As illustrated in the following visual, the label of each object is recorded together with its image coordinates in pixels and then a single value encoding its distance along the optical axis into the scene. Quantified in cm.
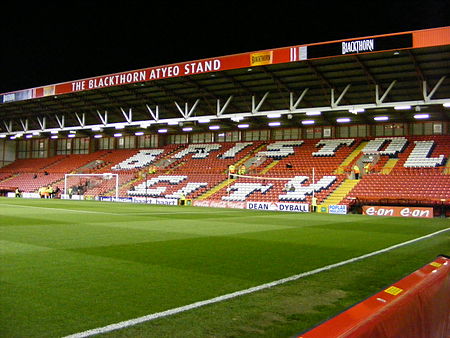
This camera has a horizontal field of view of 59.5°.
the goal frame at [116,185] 4024
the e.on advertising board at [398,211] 2488
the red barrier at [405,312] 215
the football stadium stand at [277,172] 2928
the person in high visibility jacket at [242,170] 3772
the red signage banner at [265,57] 2194
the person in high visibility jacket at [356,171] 3177
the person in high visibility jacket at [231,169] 3759
